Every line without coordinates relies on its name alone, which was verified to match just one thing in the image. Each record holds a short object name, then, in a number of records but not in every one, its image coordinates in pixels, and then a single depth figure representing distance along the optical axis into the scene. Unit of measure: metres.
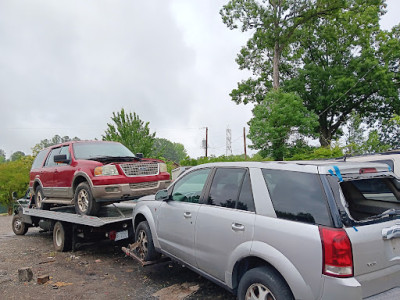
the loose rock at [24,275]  5.18
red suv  6.15
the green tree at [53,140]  44.04
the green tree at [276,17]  25.98
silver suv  2.47
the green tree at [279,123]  21.47
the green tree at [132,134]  21.31
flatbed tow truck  6.00
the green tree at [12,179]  23.89
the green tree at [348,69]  24.83
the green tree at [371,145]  17.45
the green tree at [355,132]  21.19
